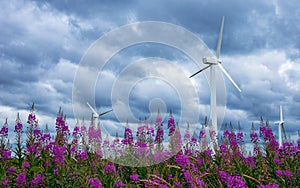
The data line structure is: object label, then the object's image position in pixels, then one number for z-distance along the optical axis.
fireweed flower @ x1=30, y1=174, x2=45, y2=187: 8.67
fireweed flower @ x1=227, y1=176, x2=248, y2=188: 6.51
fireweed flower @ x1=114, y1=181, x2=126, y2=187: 8.25
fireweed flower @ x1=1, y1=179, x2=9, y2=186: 8.78
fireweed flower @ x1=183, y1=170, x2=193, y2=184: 7.31
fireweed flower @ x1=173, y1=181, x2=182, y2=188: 7.47
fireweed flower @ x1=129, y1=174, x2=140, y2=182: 8.78
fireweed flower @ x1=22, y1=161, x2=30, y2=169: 9.32
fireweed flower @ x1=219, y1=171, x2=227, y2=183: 8.90
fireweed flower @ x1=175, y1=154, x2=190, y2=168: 8.62
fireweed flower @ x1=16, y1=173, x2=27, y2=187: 8.63
